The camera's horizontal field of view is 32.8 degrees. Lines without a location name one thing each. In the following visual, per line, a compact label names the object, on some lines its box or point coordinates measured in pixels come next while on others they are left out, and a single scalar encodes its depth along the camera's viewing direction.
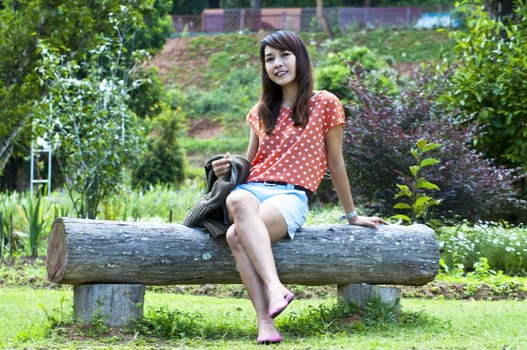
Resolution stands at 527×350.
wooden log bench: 5.21
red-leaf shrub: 9.84
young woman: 5.29
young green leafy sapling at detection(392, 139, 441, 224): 8.04
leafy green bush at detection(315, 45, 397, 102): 16.30
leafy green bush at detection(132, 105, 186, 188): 18.83
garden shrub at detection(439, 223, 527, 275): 9.03
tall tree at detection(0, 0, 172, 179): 10.38
